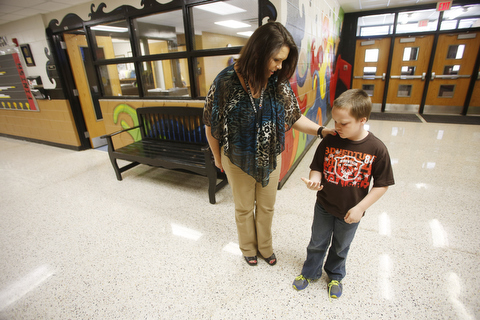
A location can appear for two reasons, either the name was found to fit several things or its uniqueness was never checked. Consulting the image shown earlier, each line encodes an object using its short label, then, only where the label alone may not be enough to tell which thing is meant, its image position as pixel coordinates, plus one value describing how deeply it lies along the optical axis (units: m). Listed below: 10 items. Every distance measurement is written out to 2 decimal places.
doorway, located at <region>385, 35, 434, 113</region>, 5.72
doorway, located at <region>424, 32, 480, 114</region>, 5.37
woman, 1.07
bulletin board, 4.46
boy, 1.01
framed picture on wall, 4.19
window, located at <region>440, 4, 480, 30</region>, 5.20
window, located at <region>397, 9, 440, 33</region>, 5.51
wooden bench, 2.47
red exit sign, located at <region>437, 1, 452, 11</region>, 4.98
